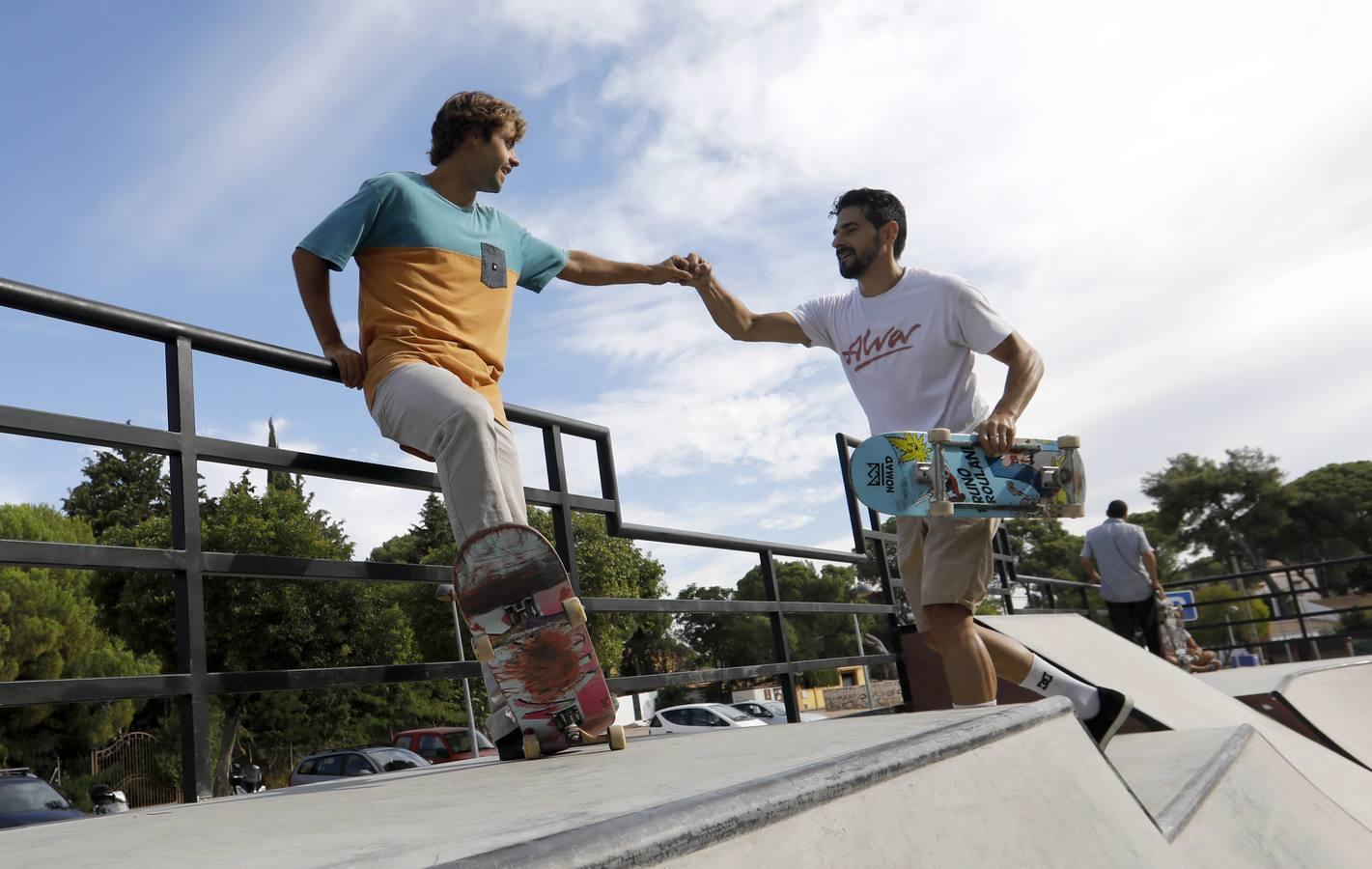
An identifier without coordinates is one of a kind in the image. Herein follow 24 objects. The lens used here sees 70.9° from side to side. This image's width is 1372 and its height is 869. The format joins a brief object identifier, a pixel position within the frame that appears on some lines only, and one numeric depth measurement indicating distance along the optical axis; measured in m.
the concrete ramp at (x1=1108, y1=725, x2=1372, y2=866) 2.16
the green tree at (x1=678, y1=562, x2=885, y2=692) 52.12
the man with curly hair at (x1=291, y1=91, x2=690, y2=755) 2.43
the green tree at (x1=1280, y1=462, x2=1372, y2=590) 51.56
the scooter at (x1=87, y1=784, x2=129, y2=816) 17.66
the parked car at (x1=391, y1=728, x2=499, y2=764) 24.22
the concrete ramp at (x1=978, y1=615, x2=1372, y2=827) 3.61
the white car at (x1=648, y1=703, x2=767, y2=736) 23.41
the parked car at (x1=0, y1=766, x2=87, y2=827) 13.42
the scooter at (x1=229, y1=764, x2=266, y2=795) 25.65
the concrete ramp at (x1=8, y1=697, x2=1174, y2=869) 0.92
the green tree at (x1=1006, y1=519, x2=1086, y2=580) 66.83
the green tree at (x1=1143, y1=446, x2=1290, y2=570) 51.94
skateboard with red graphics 2.22
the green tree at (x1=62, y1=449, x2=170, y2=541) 39.62
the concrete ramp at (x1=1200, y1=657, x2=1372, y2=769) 5.11
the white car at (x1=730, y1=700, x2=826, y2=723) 26.86
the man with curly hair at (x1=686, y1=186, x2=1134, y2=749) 3.32
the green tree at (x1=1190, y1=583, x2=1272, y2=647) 42.72
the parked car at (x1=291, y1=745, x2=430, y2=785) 20.34
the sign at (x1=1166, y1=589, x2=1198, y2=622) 14.29
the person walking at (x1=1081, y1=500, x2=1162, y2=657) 9.08
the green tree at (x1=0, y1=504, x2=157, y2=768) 26.73
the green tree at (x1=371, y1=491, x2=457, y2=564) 38.56
